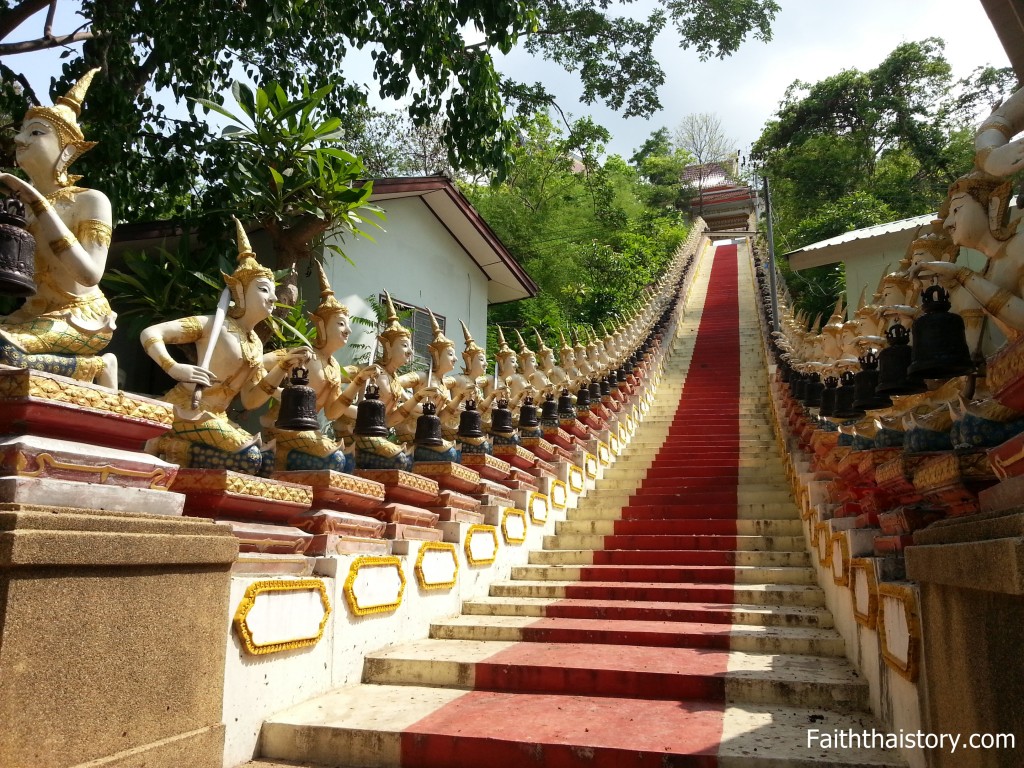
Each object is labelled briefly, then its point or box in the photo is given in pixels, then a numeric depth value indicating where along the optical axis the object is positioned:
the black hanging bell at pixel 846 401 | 5.19
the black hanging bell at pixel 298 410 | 4.24
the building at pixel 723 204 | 52.25
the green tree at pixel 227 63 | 7.83
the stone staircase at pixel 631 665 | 3.78
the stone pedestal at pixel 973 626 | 2.12
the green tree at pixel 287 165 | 8.72
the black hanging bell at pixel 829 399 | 5.56
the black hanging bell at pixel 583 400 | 11.82
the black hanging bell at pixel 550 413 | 10.01
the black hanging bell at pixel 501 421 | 8.21
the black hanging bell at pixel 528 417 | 8.90
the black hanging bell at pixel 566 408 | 10.88
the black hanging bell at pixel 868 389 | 4.45
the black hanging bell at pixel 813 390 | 7.79
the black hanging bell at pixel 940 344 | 3.33
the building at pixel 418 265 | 10.09
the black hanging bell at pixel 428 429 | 6.35
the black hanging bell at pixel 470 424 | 7.06
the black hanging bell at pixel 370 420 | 5.24
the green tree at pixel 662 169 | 48.38
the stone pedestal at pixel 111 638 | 2.64
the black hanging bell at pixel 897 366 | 3.76
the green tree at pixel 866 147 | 24.98
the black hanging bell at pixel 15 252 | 2.79
